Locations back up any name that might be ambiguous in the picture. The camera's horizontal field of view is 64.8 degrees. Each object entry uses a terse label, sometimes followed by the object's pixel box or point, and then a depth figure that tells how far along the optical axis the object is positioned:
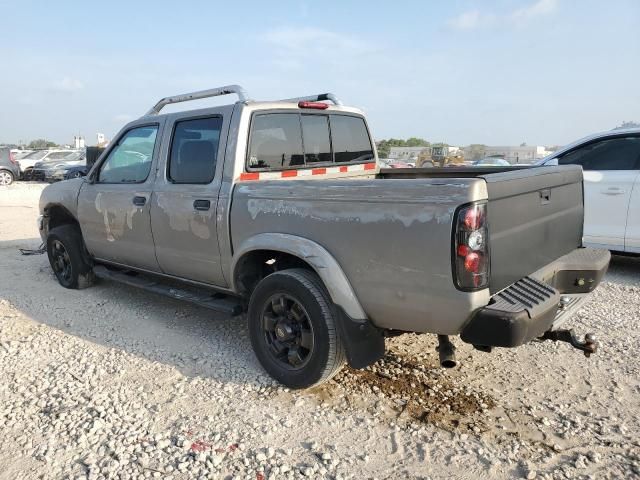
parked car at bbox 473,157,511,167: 23.76
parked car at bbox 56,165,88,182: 21.42
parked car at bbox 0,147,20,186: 20.55
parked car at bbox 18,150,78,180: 24.02
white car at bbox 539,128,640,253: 5.88
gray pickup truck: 2.65
